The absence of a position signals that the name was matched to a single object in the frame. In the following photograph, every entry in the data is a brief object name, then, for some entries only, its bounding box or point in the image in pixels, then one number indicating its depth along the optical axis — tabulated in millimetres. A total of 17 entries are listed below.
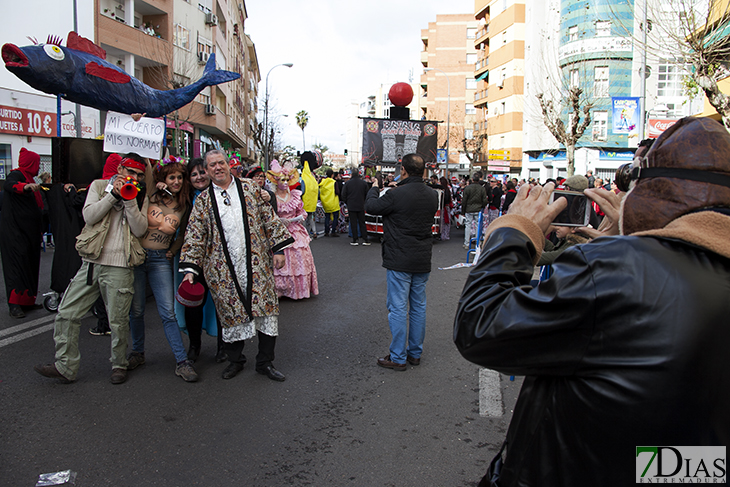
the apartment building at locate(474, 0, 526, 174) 46250
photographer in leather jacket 1044
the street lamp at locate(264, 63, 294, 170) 40094
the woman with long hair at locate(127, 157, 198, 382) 4555
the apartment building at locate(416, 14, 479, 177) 70125
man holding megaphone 4262
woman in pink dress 7457
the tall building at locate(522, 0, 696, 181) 30672
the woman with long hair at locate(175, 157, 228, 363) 4844
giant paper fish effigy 5086
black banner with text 14547
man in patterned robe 4352
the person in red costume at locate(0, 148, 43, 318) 6492
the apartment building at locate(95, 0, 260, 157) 21484
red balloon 13211
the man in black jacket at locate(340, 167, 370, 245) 13898
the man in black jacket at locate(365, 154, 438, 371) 4883
